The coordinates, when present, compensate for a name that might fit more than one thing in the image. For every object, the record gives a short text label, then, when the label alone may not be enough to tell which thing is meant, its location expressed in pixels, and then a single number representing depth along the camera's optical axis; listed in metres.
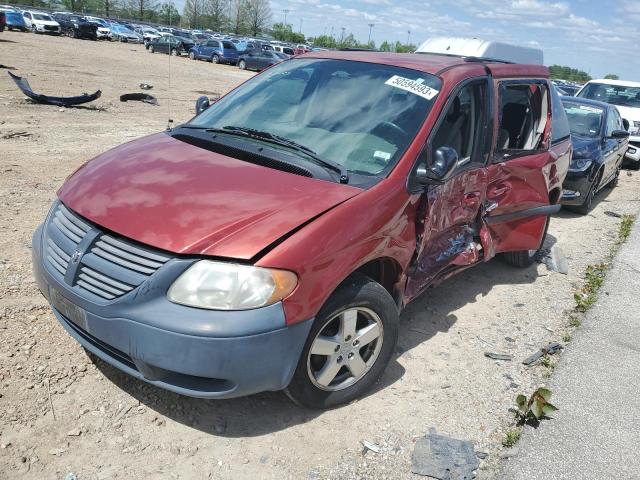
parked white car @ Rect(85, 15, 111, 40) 48.20
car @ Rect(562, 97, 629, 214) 8.30
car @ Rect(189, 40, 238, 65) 37.62
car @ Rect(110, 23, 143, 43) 49.72
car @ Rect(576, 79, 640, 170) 13.47
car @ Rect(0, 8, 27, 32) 41.09
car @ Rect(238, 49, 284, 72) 35.19
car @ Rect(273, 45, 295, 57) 44.78
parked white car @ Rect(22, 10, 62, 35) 43.03
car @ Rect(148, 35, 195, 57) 39.41
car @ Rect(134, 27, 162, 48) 48.20
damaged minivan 2.44
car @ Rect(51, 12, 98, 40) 44.79
